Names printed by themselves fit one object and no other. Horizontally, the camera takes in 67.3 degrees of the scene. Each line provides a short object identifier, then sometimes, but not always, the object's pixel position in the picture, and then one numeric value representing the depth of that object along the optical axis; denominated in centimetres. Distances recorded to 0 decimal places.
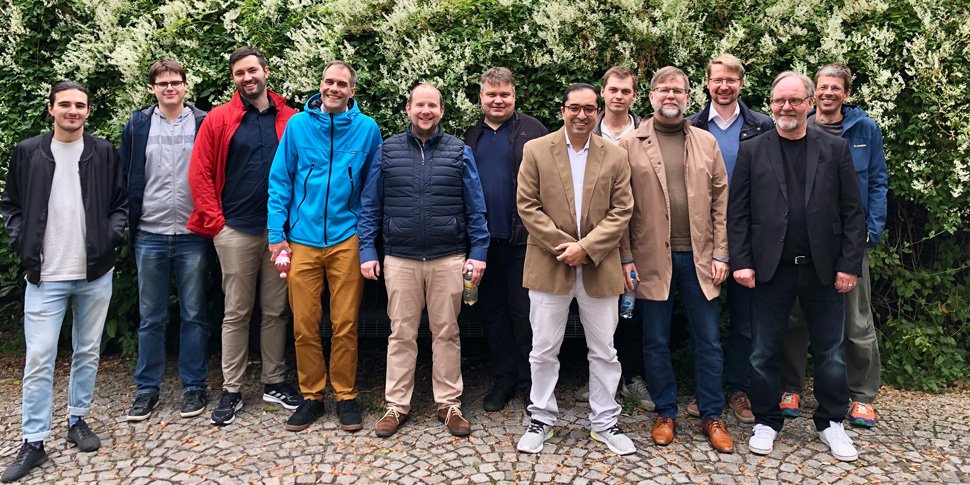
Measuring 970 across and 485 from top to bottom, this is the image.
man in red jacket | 486
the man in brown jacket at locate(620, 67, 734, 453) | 449
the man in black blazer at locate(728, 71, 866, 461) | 427
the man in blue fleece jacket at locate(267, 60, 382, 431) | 475
